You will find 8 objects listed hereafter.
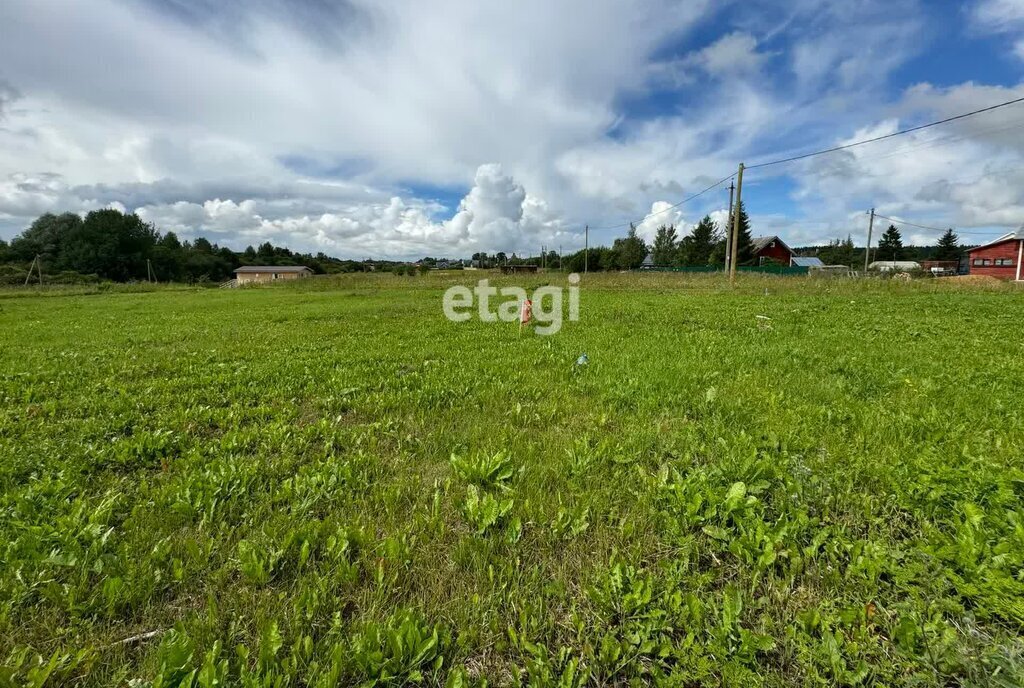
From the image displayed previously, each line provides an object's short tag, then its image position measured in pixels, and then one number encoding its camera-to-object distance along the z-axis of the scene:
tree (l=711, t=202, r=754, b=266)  59.16
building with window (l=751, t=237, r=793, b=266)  63.85
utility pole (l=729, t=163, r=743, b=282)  24.10
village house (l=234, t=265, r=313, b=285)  87.99
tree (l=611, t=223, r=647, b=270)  79.00
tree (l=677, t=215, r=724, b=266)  66.19
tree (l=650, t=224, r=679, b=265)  78.00
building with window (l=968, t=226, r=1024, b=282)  34.97
